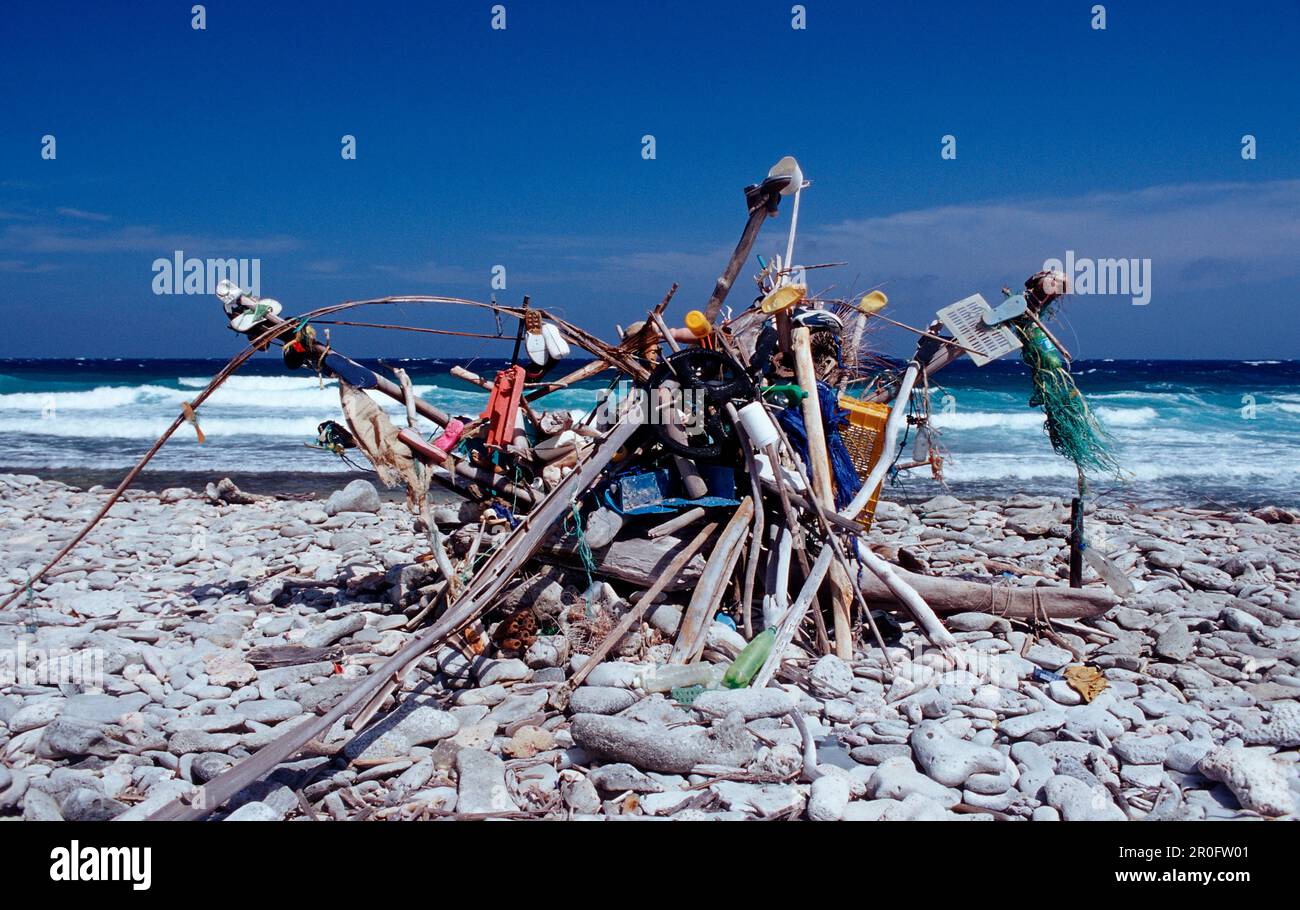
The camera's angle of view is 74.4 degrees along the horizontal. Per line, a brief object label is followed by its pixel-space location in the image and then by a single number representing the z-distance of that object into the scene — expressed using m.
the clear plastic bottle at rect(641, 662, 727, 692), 4.77
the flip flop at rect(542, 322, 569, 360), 5.73
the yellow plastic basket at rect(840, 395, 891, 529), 6.14
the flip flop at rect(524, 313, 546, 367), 5.70
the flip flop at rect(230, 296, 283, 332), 5.42
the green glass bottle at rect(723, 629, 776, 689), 4.82
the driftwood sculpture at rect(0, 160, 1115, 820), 5.39
